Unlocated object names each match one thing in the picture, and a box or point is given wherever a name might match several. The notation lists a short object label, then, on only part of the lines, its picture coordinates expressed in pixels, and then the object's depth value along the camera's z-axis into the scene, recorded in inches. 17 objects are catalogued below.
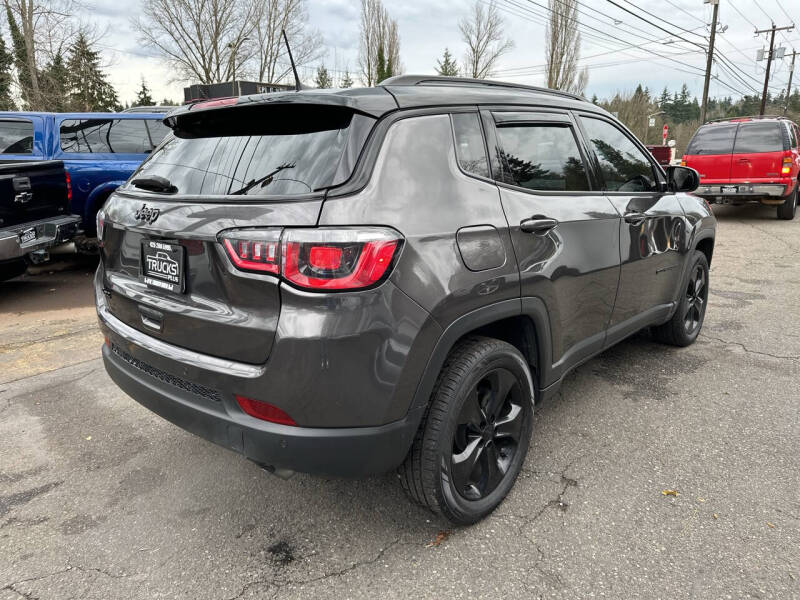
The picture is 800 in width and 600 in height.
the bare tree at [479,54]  1636.3
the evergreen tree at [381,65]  1604.5
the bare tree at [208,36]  1130.7
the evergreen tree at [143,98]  1935.5
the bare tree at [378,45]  1603.1
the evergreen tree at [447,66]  2143.9
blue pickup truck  276.7
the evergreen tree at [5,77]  736.3
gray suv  71.0
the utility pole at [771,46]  1645.5
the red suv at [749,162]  420.5
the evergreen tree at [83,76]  812.6
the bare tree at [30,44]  716.7
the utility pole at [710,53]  1104.7
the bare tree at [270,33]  1226.6
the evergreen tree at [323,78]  1774.4
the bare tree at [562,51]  1489.9
